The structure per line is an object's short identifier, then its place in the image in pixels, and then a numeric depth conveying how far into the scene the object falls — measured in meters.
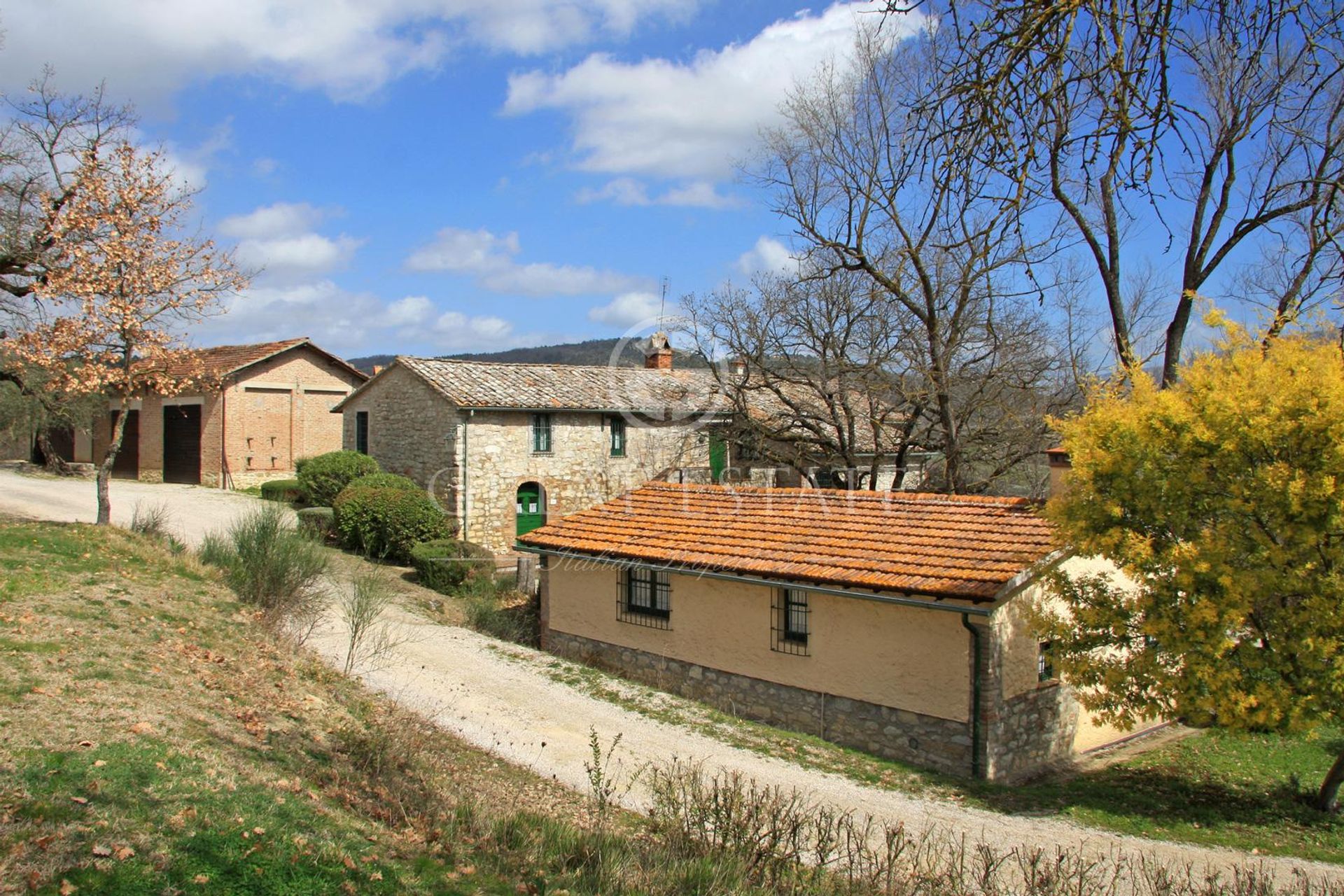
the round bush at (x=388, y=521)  21.12
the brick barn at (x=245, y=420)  30.70
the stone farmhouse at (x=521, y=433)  23.67
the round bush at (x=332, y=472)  24.03
